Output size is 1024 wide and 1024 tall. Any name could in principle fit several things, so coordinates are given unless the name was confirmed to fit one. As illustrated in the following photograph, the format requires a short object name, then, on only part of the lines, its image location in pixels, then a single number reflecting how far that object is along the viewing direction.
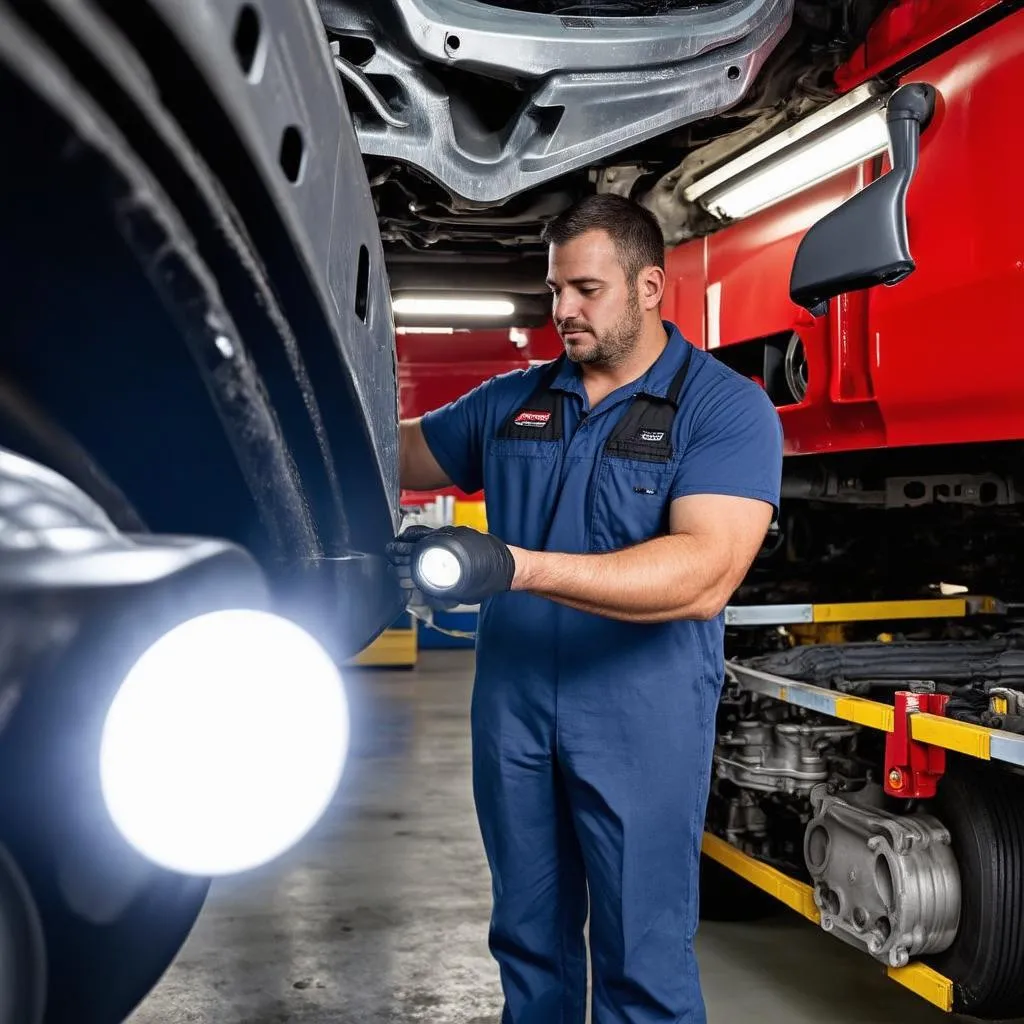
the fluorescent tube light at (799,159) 2.15
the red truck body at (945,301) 1.78
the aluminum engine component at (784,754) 2.62
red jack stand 2.15
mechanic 1.84
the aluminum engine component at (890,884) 2.16
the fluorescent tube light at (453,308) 3.70
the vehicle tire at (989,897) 2.09
